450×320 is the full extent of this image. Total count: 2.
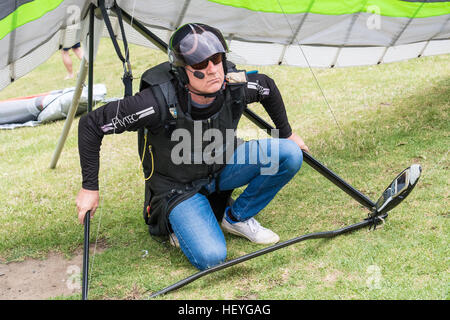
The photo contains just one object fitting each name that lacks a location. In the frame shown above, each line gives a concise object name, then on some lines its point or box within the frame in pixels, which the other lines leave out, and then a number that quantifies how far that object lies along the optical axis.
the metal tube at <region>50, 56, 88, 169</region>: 3.95
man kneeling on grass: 2.88
